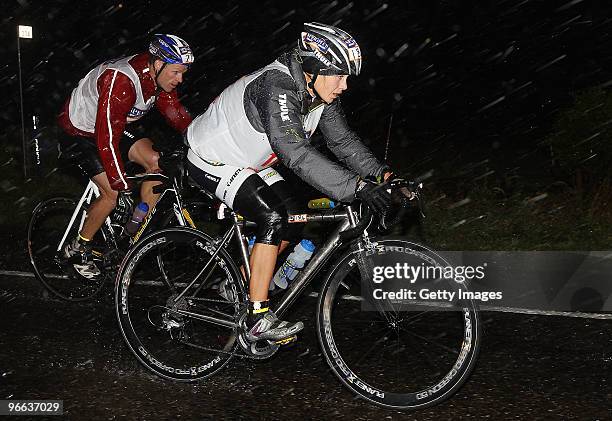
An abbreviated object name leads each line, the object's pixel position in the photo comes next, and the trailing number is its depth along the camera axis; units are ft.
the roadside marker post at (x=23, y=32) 38.99
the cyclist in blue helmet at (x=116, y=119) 19.79
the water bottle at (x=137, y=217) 20.76
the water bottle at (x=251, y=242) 16.93
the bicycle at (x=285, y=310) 14.88
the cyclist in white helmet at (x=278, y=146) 14.57
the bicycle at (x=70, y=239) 22.04
